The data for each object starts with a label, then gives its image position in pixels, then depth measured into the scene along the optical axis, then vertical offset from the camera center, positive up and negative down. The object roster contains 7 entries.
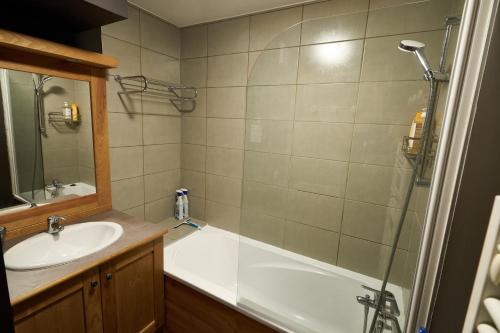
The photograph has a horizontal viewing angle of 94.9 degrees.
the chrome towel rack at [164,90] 1.71 +0.30
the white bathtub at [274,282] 1.36 -1.04
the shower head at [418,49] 1.12 +0.47
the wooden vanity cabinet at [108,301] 0.93 -0.85
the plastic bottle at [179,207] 2.22 -0.78
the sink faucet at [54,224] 1.25 -0.57
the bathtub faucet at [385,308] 1.06 -0.88
